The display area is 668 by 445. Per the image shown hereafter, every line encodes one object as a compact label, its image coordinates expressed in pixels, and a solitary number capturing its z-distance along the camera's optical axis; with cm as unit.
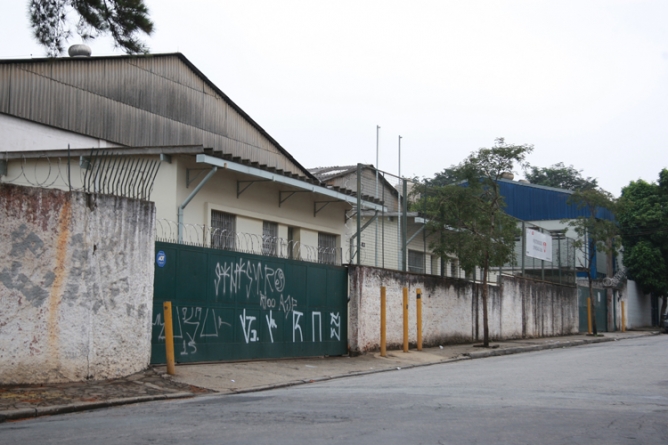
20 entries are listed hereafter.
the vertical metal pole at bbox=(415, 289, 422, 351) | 1831
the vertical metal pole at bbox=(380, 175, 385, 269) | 1817
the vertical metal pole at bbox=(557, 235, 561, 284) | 3063
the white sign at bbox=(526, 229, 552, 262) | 2766
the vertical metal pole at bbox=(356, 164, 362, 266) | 1714
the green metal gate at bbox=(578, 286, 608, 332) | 3212
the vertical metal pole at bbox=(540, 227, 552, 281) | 2866
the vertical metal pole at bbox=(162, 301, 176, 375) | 1148
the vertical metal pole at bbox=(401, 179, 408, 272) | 1869
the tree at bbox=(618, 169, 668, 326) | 4009
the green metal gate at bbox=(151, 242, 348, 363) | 1262
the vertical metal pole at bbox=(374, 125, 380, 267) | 3469
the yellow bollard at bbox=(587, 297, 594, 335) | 3095
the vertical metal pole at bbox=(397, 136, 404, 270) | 1903
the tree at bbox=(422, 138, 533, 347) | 1973
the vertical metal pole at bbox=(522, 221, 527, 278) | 2691
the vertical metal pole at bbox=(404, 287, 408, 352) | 1775
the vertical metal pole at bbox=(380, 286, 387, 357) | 1677
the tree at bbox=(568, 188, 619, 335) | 2770
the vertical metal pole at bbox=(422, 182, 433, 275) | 2002
